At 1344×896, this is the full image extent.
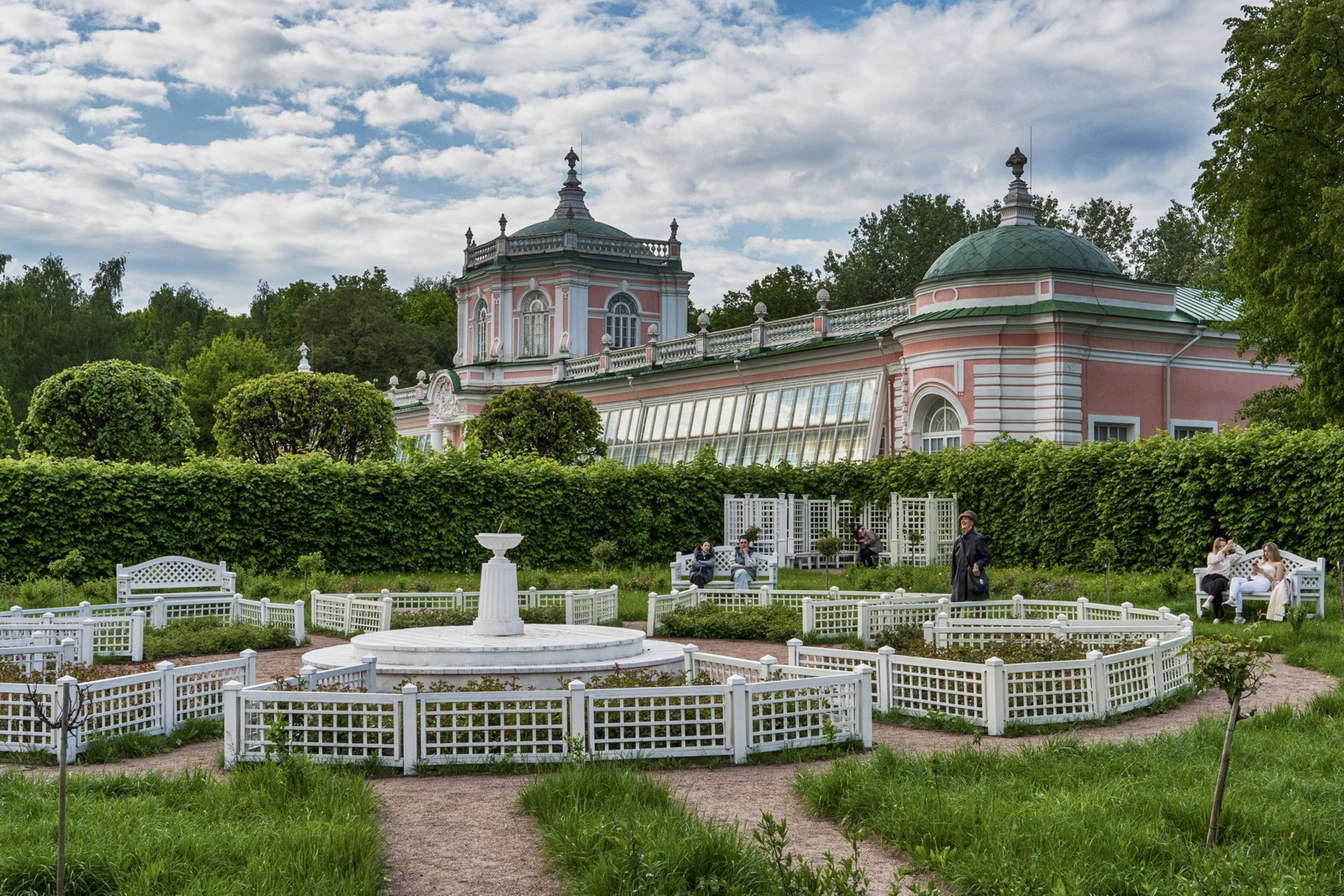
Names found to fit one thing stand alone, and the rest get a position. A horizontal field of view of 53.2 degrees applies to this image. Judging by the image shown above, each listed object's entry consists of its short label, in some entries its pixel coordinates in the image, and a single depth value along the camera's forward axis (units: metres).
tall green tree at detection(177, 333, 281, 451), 59.31
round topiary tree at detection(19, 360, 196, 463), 29.64
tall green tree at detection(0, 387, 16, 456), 34.72
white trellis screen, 26.39
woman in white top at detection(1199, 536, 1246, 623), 16.52
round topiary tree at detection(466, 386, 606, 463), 33.50
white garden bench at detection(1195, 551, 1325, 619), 16.42
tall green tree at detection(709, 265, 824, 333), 56.88
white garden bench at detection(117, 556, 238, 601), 18.12
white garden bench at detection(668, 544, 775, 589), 20.28
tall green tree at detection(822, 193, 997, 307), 56.75
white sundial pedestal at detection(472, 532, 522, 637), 11.75
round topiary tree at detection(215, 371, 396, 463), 33.44
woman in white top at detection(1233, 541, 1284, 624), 16.22
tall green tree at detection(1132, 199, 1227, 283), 55.22
